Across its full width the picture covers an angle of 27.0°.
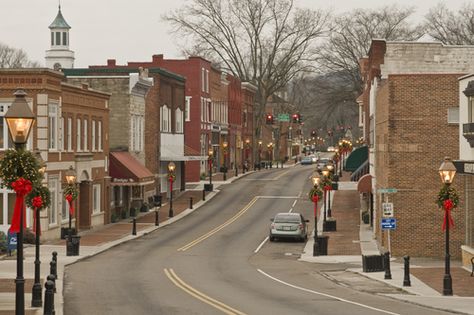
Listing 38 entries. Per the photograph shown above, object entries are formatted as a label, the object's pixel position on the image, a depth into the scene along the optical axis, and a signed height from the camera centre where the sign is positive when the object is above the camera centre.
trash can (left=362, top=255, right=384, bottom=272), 35.00 -3.30
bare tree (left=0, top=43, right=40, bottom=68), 153.38 +17.94
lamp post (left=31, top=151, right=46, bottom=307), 24.83 -3.06
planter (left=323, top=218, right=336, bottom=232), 53.44 -3.01
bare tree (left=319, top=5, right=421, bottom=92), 108.31 +15.09
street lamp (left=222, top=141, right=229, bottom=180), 98.90 +2.35
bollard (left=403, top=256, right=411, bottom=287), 30.53 -3.36
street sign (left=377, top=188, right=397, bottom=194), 38.50 -0.78
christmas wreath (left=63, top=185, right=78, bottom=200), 42.12 -0.93
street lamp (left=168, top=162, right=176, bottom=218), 61.44 -0.39
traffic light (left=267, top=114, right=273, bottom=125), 105.85 +5.50
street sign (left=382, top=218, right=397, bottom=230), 34.97 -1.87
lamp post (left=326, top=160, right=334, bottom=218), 54.92 +0.01
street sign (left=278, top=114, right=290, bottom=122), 123.50 +6.69
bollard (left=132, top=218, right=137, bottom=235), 50.25 -3.06
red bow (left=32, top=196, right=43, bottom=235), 26.03 -0.84
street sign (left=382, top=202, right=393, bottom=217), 35.31 -1.42
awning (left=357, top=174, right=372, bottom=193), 53.28 -0.74
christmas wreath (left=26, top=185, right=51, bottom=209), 25.88 -0.68
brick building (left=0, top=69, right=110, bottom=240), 45.28 +1.53
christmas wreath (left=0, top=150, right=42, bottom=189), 18.19 +0.10
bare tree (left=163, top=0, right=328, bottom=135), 104.56 +14.26
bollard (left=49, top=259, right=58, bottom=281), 29.77 -2.94
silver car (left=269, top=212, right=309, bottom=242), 49.28 -2.84
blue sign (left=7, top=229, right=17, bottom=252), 39.06 -2.83
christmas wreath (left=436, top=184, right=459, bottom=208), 29.80 -0.78
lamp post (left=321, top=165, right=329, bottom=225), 52.34 -0.15
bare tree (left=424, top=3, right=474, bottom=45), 115.69 +17.41
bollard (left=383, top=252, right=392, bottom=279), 32.84 -3.20
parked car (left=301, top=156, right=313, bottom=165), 124.79 +1.17
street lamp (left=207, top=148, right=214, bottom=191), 76.71 +0.57
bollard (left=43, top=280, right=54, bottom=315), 21.73 -2.84
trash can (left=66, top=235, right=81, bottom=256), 40.44 -3.07
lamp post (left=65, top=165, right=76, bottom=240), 41.03 -0.28
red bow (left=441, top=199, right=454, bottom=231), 28.97 -1.05
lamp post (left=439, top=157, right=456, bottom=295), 28.52 -1.29
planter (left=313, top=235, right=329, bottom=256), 42.91 -3.30
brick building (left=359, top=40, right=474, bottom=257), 40.19 +0.75
